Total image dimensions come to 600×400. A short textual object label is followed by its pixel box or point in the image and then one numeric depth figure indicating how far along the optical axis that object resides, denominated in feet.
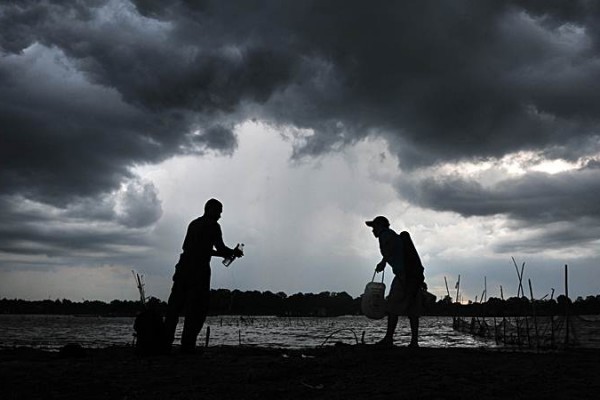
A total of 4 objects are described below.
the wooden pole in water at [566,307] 51.44
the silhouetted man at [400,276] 32.83
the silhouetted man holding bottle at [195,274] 29.25
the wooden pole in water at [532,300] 60.23
